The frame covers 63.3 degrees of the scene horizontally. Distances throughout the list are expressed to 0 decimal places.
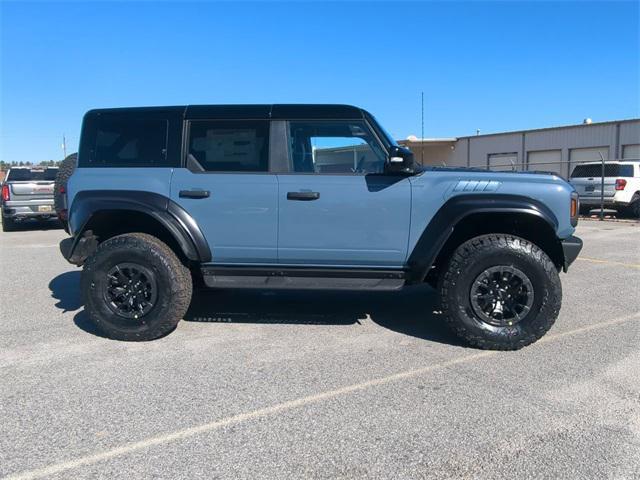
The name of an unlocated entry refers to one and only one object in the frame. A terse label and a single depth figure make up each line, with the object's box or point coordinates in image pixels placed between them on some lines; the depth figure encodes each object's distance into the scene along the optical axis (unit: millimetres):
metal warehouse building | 25922
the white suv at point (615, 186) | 15797
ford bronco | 4453
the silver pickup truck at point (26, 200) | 14039
